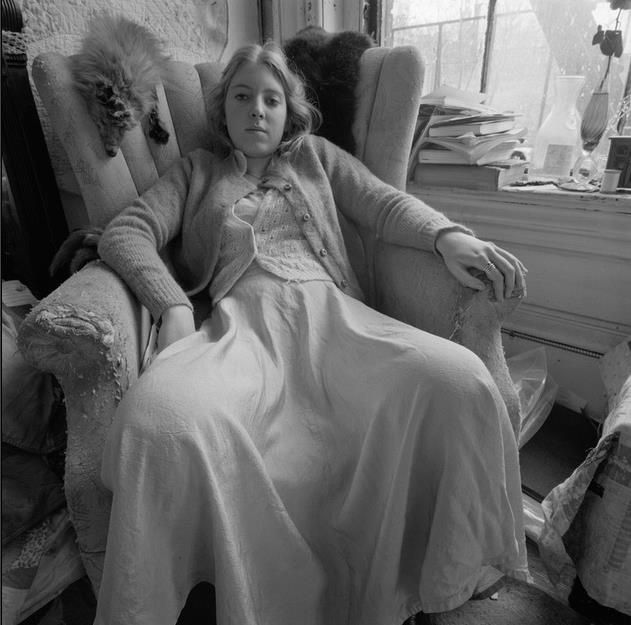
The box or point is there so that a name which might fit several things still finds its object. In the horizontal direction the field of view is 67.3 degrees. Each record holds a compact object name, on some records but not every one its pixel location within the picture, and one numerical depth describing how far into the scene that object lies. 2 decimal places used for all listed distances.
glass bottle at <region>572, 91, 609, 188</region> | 1.43
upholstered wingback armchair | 0.79
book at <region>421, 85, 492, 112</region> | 1.54
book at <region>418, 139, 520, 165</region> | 1.53
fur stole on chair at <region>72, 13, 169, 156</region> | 1.13
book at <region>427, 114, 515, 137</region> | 1.49
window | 1.54
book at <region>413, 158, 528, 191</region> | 1.53
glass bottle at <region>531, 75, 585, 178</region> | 1.57
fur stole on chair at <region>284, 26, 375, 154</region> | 1.36
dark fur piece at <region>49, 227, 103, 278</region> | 1.08
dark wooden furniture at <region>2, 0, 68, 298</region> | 1.19
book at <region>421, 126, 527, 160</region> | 1.50
